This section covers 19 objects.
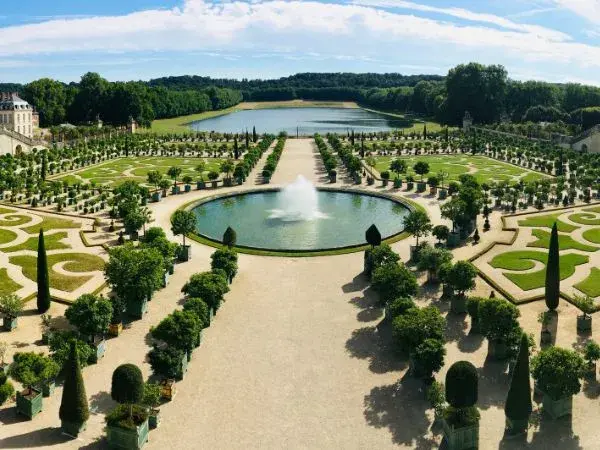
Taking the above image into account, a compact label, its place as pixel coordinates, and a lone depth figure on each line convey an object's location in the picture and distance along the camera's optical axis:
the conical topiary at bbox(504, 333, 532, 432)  23.53
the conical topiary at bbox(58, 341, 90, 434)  23.66
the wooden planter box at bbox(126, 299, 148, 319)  35.31
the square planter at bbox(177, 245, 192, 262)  45.88
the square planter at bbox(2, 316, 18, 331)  33.41
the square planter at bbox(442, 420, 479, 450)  22.72
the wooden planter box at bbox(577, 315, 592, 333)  32.94
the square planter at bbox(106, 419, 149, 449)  22.81
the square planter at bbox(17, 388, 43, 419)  25.06
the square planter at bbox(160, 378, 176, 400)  26.59
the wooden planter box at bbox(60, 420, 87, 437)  23.95
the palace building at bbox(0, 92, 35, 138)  124.94
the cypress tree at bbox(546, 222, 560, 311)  34.59
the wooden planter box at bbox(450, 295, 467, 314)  35.84
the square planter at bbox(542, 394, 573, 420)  24.89
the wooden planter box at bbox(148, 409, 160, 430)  24.58
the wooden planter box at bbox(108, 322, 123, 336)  32.97
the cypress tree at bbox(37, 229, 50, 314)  35.59
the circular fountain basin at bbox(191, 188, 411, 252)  51.66
